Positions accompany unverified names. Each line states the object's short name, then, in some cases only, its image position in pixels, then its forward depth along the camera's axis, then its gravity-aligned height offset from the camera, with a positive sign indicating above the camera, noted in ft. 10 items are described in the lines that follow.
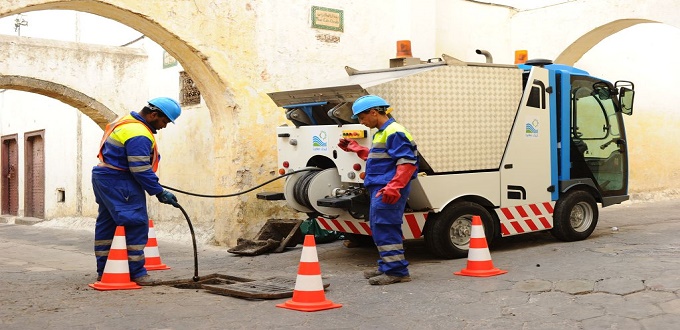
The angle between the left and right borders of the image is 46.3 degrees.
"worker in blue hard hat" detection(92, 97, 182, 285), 21.83 -0.10
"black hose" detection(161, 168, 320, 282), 22.49 -2.88
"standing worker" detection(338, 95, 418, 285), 22.20 -0.30
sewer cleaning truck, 25.89 +0.67
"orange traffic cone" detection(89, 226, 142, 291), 21.85 -2.68
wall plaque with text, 35.06 +6.72
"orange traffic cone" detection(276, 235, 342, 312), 18.86 -2.73
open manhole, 20.42 -3.18
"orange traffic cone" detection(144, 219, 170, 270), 27.53 -2.87
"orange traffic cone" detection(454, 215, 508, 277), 23.26 -2.63
